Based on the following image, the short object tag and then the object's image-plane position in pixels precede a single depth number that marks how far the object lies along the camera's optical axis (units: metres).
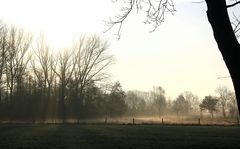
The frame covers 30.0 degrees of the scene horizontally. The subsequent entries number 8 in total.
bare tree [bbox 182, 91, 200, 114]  194.12
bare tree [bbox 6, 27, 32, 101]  75.00
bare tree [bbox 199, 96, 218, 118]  111.50
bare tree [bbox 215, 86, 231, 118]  140.30
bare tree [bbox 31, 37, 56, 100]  81.25
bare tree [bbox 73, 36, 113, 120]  81.12
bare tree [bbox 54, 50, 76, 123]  80.69
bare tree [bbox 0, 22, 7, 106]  71.19
